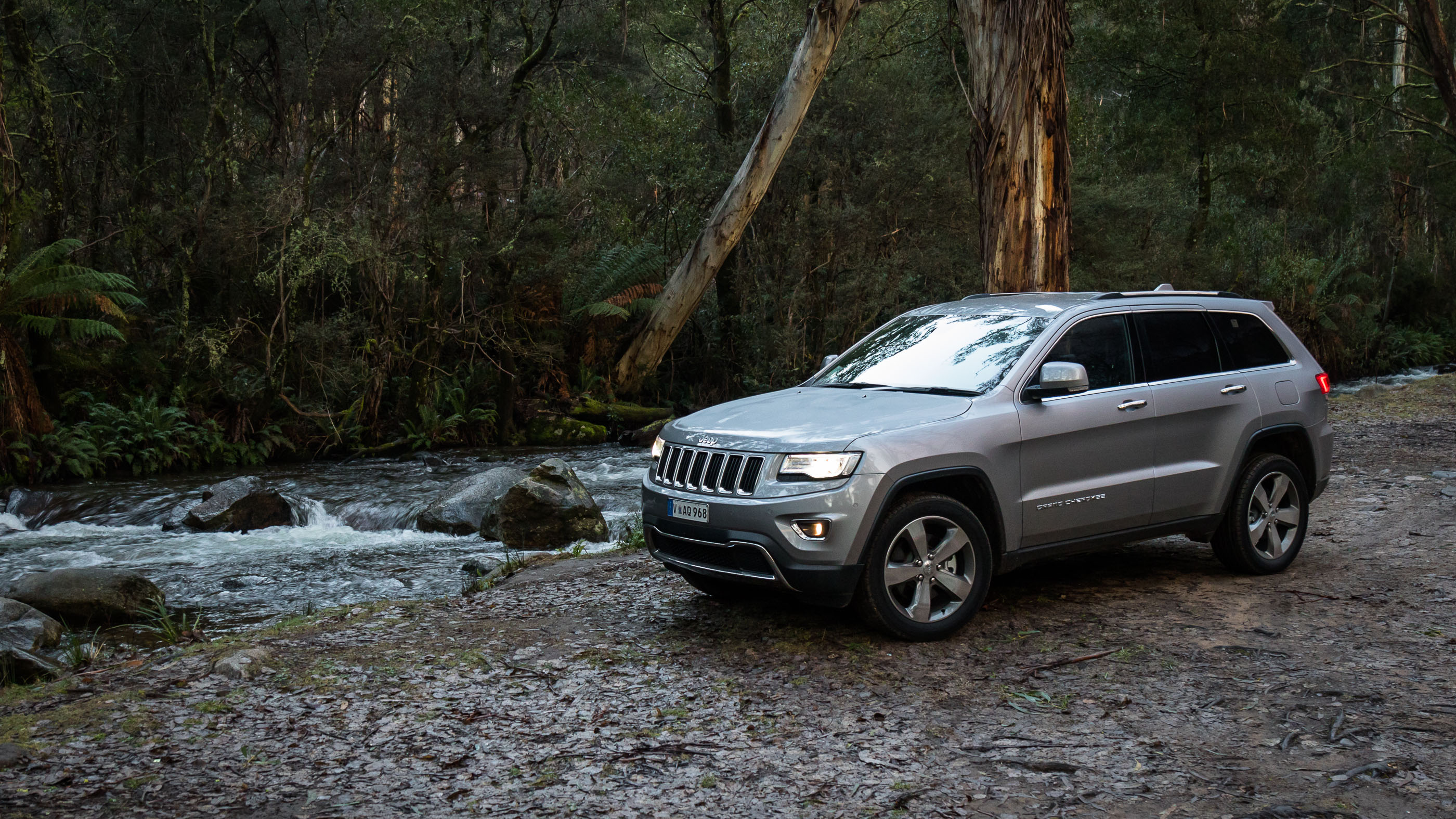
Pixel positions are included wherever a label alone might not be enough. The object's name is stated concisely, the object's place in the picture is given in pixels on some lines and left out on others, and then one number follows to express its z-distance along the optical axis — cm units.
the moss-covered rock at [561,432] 1922
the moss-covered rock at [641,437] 1931
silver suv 566
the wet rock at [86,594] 811
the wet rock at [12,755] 446
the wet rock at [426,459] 1661
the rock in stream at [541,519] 1100
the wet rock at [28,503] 1280
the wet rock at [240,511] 1211
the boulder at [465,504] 1170
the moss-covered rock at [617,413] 1988
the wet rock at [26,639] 644
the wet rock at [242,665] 568
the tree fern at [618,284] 1994
